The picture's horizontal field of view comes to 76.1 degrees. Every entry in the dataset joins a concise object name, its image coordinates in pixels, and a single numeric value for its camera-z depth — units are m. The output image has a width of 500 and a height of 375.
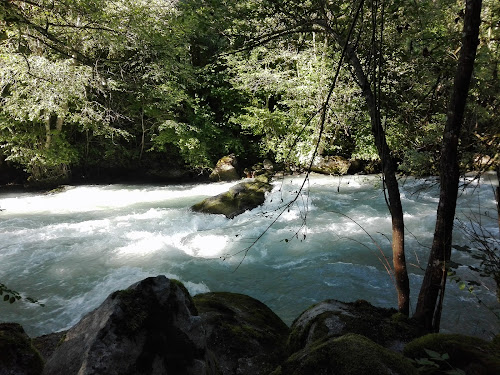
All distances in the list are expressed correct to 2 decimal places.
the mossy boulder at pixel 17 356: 2.00
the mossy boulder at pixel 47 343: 3.15
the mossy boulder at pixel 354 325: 2.69
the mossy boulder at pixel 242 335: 2.84
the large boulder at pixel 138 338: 1.78
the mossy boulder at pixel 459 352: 1.88
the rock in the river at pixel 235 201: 10.03
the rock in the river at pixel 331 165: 14.89
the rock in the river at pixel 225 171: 15.55
